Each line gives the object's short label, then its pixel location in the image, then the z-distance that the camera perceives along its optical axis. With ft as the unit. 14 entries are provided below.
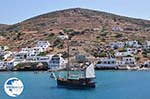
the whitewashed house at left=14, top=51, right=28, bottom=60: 368.27
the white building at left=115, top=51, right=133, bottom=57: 359.64
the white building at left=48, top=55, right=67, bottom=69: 337.64
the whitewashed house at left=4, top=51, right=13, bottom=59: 387.51
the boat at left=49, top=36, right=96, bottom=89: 186.09
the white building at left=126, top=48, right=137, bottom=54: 371.15
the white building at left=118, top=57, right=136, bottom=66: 341.23
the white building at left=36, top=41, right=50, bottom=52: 392.35
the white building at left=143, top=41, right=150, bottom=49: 386.61
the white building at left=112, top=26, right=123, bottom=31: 488.85
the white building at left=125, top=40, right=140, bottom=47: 391.04
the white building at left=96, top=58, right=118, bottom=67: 338.13
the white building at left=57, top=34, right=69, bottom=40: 424.62
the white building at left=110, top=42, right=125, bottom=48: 390.52
